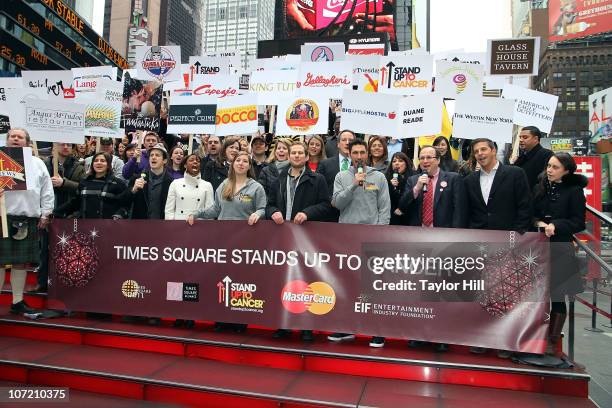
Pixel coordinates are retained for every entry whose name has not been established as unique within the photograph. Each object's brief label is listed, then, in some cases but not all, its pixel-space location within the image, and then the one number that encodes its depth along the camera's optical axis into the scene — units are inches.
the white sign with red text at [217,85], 280.4
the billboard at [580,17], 2137.1
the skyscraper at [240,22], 5708.7
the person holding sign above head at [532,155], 199.6
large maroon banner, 154.7
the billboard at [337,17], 1318.9
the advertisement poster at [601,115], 1279.5
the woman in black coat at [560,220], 156.0
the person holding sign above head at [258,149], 265.6
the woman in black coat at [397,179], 193.4
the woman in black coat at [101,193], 216.7
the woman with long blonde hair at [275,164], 201.8
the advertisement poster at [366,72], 346.0
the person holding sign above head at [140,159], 271.7
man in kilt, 198.5
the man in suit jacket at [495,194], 163.8
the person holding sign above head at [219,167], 239.1
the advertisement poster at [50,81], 301.1
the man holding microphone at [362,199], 176.2
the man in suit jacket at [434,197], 173.3
